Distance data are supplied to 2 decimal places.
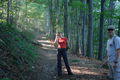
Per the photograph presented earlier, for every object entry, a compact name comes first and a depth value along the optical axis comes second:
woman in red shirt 9.61
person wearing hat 5.44
